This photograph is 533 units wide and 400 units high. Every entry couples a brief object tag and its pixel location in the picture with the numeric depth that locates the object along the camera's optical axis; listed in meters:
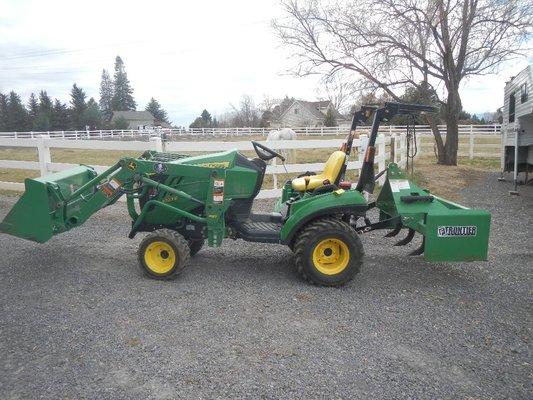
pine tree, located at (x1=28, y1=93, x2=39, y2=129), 64.12
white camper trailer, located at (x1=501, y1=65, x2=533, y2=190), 10.39
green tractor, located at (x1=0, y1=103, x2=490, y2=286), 4.58
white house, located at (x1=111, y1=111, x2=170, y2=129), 75.62
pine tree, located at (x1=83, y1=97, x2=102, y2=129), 64.06
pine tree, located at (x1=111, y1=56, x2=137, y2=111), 88.56
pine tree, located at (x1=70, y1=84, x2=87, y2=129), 62.81
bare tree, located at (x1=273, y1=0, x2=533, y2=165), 13.09
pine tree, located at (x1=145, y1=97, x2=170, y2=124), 89.31
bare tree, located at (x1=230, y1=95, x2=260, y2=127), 74.25
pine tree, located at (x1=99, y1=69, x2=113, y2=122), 89.94
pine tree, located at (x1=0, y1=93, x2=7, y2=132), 58.75
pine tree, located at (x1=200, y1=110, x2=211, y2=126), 86.12
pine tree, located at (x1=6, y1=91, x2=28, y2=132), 58.31
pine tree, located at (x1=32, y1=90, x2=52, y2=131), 57.94
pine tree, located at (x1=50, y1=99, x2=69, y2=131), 60.22
